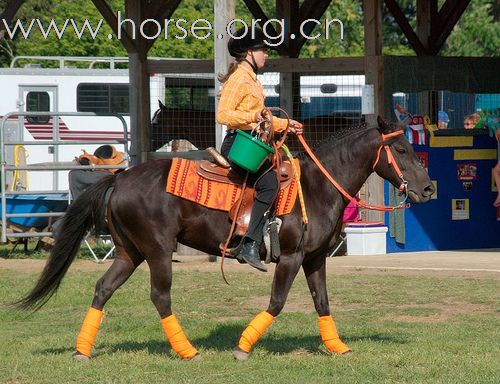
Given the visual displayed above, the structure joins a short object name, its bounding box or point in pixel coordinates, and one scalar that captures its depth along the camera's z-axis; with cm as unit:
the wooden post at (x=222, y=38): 1530
